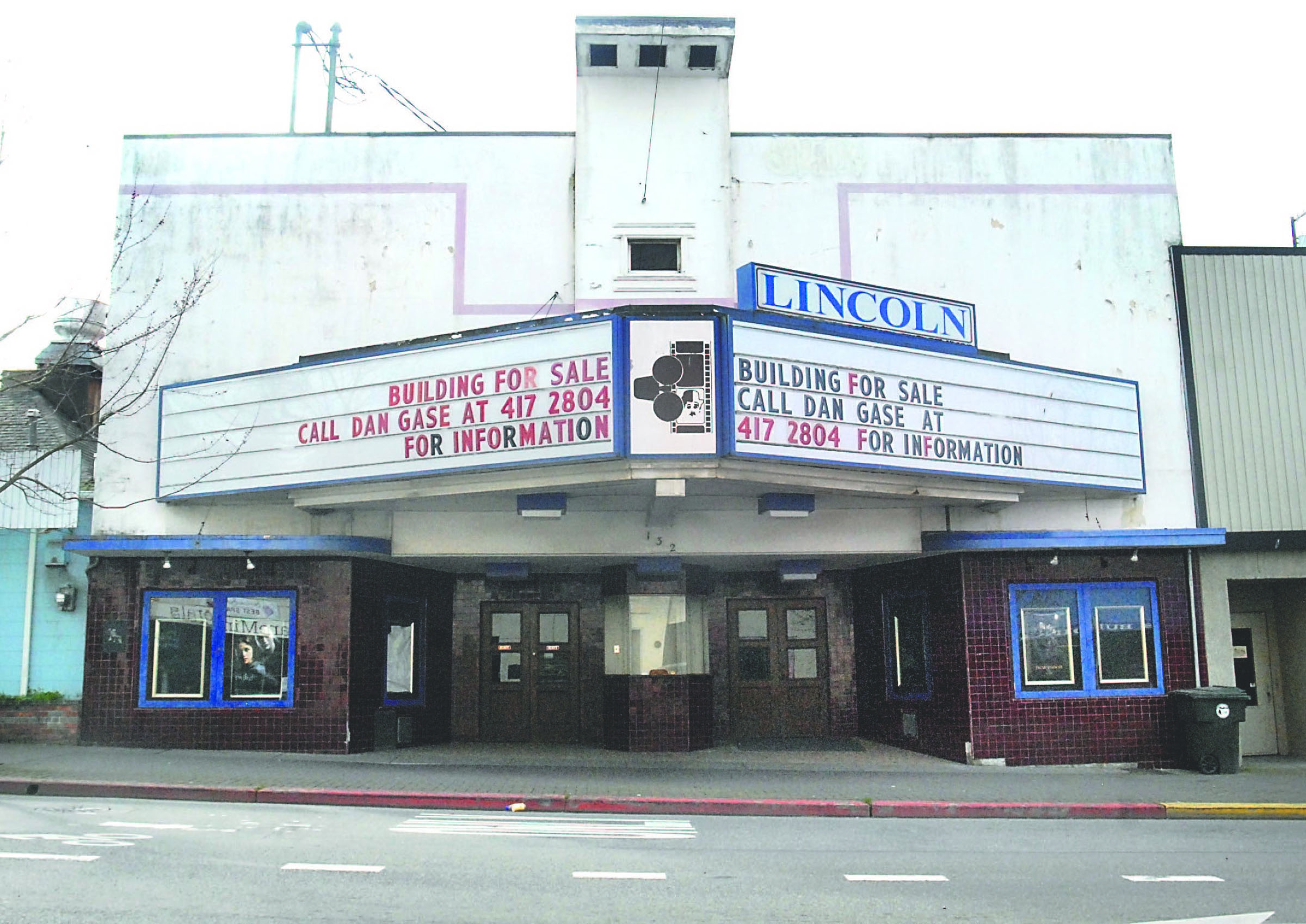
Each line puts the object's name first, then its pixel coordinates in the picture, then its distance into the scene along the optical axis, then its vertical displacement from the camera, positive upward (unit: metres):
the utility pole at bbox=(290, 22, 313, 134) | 22.56 +12.03
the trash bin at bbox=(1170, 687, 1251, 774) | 15.36 -1.22
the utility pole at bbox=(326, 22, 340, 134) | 23.49 +11.97
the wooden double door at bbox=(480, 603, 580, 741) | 18.81 -0.37
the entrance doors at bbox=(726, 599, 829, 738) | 18.69 -0.40
